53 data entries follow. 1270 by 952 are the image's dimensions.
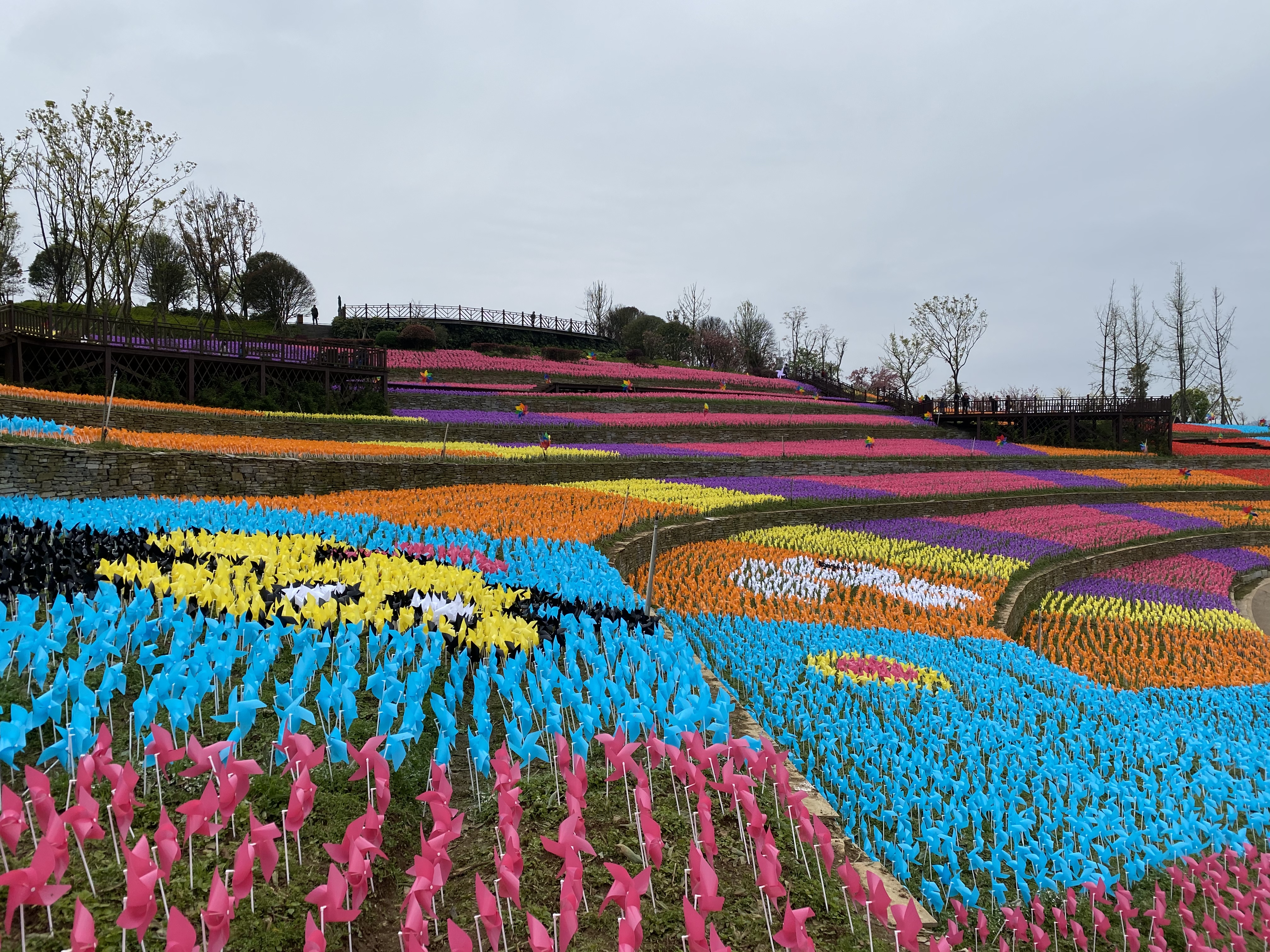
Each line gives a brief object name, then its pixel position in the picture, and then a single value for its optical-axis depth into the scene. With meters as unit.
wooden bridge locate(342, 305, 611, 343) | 58.03
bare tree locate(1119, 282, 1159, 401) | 57.59
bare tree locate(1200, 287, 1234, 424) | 55.91
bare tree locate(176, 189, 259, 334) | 43.75
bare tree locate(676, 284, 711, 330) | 83.88
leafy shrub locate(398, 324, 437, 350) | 47.00
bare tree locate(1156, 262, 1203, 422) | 55.62
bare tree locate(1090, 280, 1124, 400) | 58.31
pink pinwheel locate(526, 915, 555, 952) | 1.90
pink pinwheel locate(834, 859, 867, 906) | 2.66
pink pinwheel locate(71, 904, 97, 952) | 1.73
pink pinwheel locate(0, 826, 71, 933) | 1.85
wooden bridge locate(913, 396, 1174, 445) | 33.28
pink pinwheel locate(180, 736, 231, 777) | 2.55
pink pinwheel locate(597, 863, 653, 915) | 2.12
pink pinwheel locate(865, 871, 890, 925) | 2.49
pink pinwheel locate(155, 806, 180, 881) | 2.15
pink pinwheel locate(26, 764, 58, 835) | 2.20
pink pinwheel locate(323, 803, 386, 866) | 2.31
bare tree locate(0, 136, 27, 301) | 28.66
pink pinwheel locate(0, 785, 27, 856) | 2.09
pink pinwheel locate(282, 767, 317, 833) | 2.45
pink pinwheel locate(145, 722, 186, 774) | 2.62
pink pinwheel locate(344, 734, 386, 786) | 2.72
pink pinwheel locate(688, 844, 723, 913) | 2.14
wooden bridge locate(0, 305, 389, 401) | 19.14
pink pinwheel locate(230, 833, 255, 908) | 2.03
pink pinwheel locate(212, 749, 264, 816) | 2.44
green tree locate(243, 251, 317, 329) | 51.03
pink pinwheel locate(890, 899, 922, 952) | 2.26
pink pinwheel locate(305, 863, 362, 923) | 2.05
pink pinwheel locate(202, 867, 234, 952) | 1.91
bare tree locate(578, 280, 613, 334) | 78.50
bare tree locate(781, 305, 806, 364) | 85.81
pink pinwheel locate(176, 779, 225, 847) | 2.21
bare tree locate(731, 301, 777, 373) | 78.25
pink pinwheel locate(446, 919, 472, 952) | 1.90
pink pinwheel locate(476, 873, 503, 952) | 2.06
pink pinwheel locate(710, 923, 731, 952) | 2.15
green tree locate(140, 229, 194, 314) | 45.94
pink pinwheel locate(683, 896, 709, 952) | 2.00
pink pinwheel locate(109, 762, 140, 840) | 2.35
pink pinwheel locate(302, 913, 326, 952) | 1.94
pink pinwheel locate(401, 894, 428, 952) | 1.97
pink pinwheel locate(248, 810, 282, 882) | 2.18
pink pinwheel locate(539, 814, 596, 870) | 2.37
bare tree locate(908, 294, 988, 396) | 57.00
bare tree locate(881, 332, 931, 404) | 63.91
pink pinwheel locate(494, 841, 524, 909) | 2.19
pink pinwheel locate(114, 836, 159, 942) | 1.81
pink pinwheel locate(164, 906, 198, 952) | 1.71
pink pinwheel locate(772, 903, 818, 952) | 2.19
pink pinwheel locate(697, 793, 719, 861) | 2.70
